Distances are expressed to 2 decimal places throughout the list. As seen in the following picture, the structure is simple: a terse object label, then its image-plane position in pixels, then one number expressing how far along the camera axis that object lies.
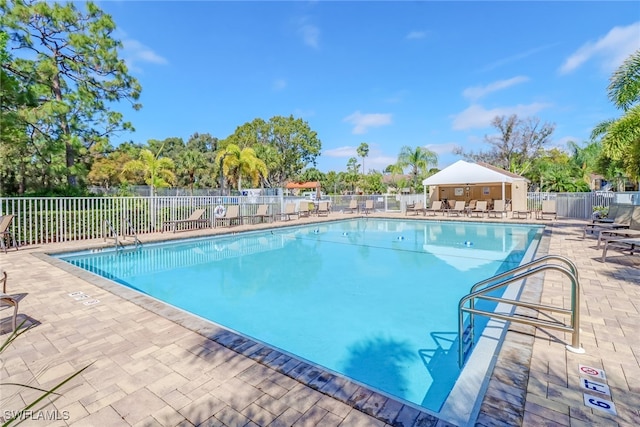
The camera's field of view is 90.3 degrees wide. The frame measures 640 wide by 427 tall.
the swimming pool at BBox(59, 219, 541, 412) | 3.96
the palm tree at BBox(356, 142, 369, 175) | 53.25
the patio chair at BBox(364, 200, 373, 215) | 21.87
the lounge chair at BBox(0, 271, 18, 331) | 3.26
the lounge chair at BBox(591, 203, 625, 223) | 10.26
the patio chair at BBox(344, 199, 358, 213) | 21.78
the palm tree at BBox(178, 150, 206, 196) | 31.16
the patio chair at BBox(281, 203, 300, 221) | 17.41
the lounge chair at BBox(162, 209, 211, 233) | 12.13
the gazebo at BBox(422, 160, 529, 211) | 19.76
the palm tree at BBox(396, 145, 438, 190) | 34.25
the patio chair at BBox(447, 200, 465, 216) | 19.81
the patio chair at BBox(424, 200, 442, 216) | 20.09
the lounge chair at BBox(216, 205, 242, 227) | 14.13
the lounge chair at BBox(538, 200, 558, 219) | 16.27
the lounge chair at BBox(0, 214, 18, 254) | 7.96
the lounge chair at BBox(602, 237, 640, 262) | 6.14
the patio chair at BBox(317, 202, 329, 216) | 21.03
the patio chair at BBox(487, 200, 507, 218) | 18.23
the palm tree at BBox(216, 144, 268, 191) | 24.84
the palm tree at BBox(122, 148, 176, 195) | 23.23
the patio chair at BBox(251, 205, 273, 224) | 15.61
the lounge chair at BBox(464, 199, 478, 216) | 19.52
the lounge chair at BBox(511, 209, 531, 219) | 18.94
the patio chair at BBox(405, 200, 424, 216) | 20.27
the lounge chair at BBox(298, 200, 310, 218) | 19.27
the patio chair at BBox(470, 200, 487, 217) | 19.02
